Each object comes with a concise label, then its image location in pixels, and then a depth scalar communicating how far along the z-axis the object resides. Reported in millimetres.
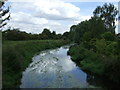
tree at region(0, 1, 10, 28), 10425
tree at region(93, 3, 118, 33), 26186
